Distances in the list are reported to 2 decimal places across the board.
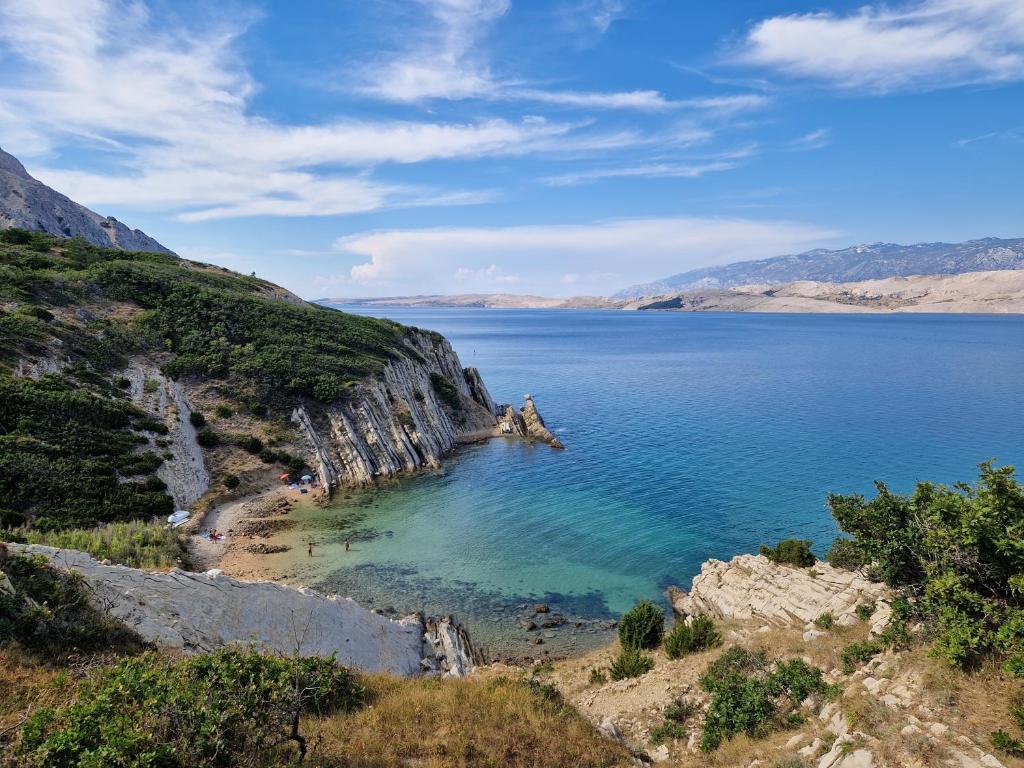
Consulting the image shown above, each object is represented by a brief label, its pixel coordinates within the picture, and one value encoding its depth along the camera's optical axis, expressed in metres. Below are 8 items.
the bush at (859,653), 16.86
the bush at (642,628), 24.83
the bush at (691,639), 22.98
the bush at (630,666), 22.25
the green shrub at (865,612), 20.52
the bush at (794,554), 29.27
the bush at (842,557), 25.43
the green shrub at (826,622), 21.09
